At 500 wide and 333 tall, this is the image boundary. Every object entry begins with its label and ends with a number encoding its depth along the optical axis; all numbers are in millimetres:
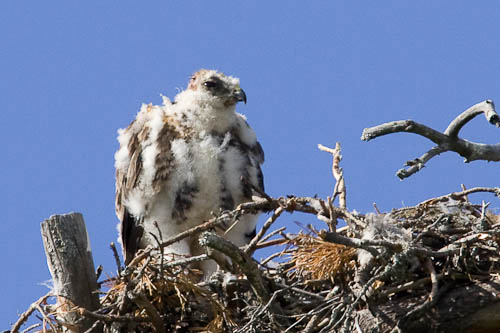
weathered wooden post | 10500
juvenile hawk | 12555
